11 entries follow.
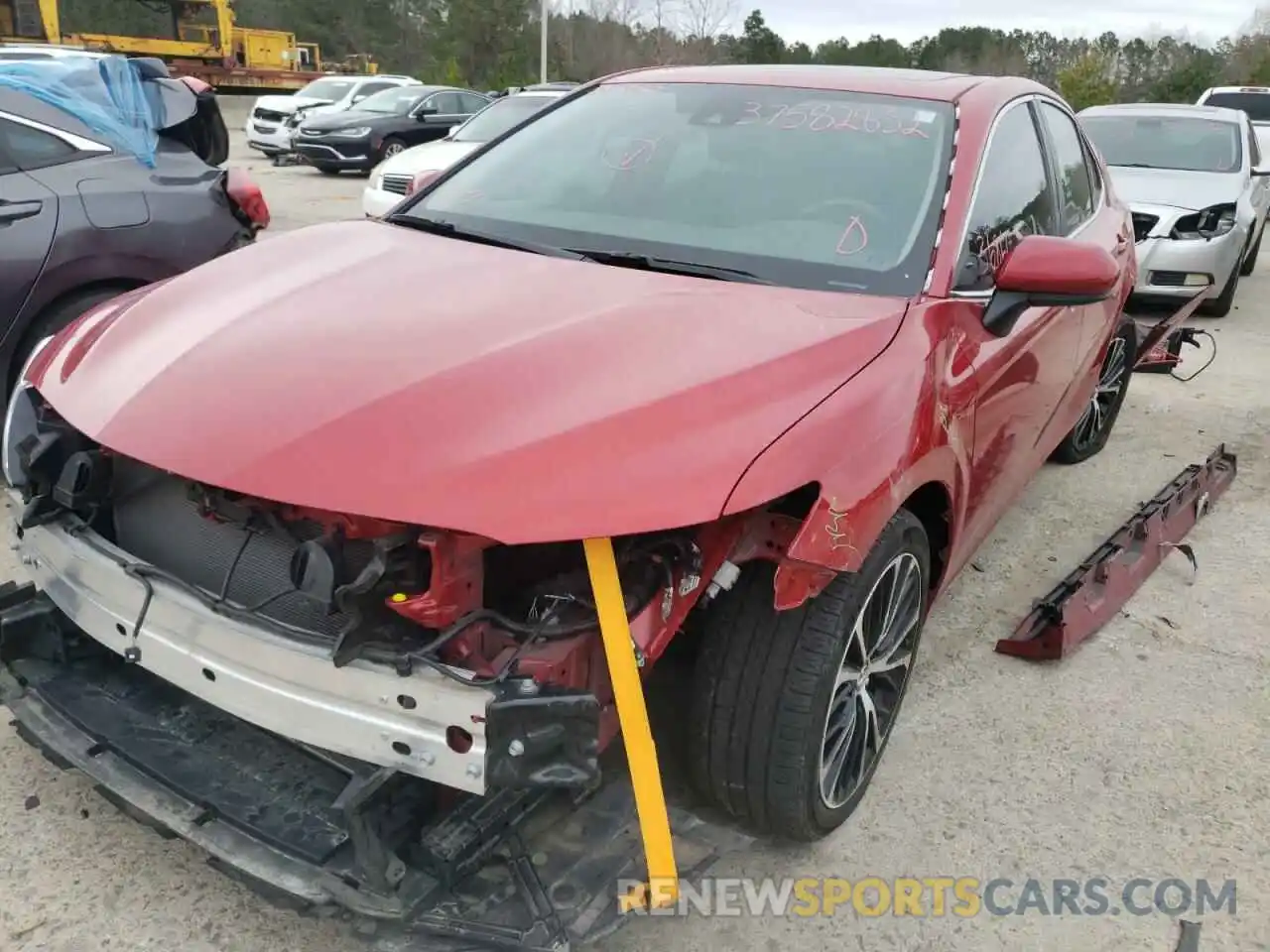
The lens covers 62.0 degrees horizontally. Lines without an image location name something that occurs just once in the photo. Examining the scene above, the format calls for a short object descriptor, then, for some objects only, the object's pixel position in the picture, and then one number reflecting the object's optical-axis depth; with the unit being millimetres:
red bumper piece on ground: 3316
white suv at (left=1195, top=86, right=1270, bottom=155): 14914
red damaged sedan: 1829
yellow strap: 1831
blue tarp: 4680
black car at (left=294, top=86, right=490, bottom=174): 15875
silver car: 7645
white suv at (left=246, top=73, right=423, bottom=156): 19219
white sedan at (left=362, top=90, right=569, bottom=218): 10062
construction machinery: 30766
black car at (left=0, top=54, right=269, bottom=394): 4207
